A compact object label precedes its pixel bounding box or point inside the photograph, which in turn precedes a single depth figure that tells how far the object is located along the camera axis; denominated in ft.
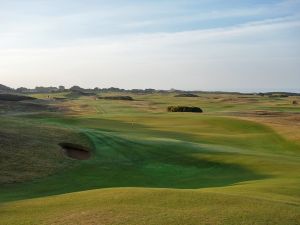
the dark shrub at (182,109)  304.09
